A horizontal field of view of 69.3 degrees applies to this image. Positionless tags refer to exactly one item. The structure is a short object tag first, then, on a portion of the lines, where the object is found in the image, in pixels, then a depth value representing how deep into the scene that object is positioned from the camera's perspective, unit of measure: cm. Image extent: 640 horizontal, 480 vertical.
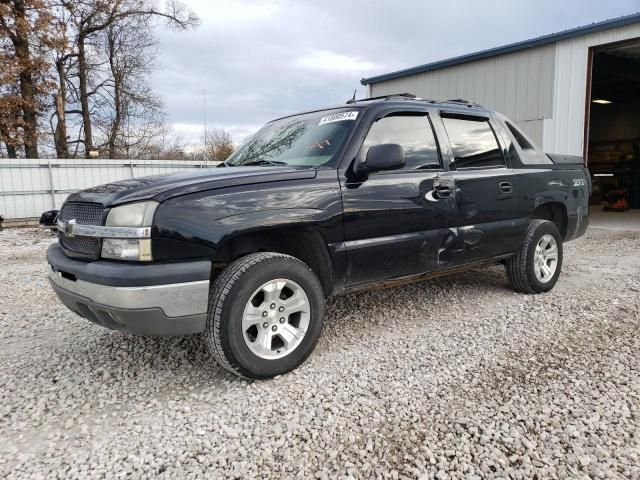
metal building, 1038
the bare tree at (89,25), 1983
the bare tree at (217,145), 3025
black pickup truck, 256
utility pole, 2921
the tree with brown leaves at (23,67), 1628
